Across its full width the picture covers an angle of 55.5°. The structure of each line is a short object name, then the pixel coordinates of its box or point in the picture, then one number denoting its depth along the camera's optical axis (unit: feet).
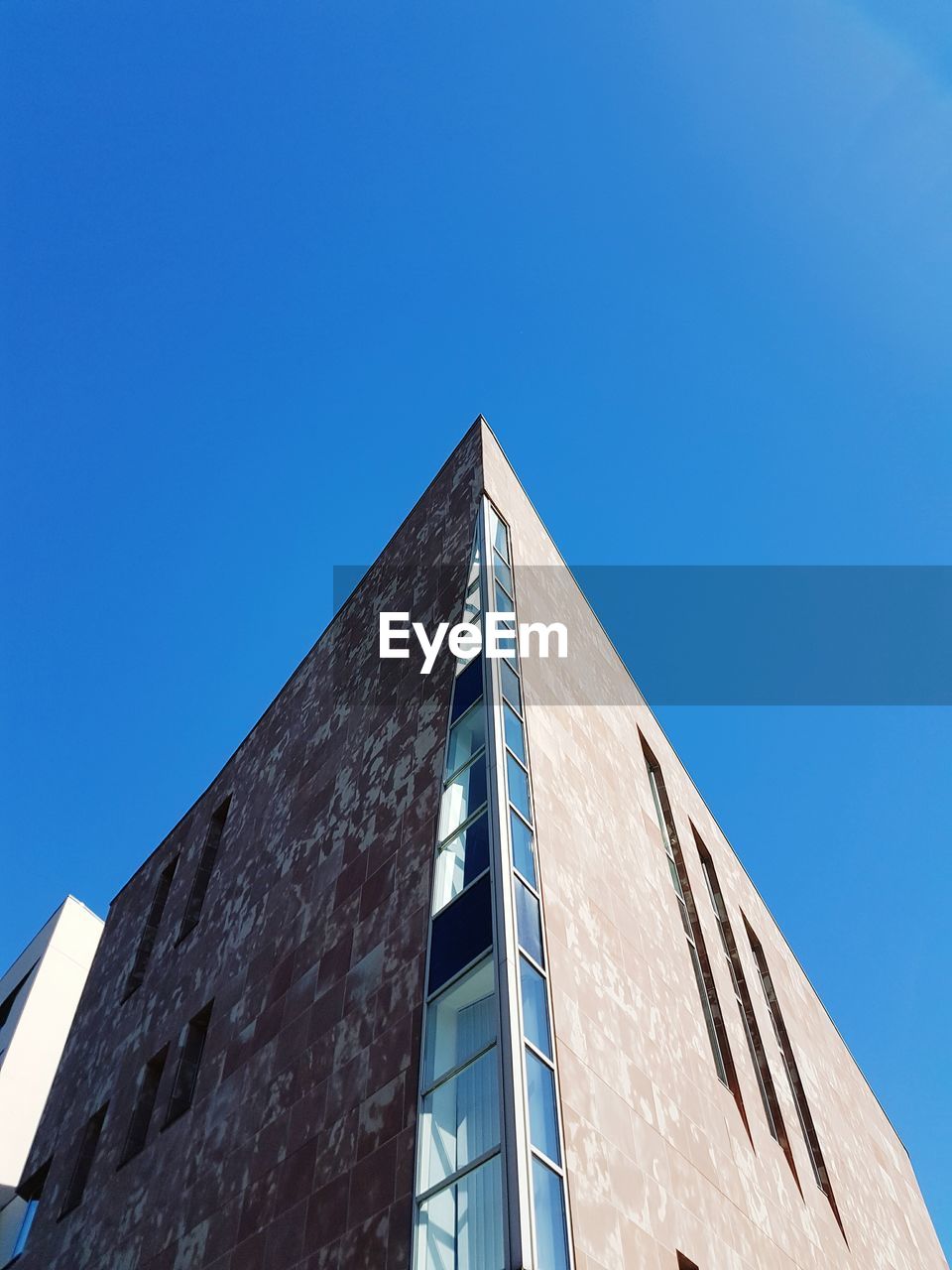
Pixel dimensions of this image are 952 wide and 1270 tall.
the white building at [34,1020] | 89.71
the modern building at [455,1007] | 32.71
